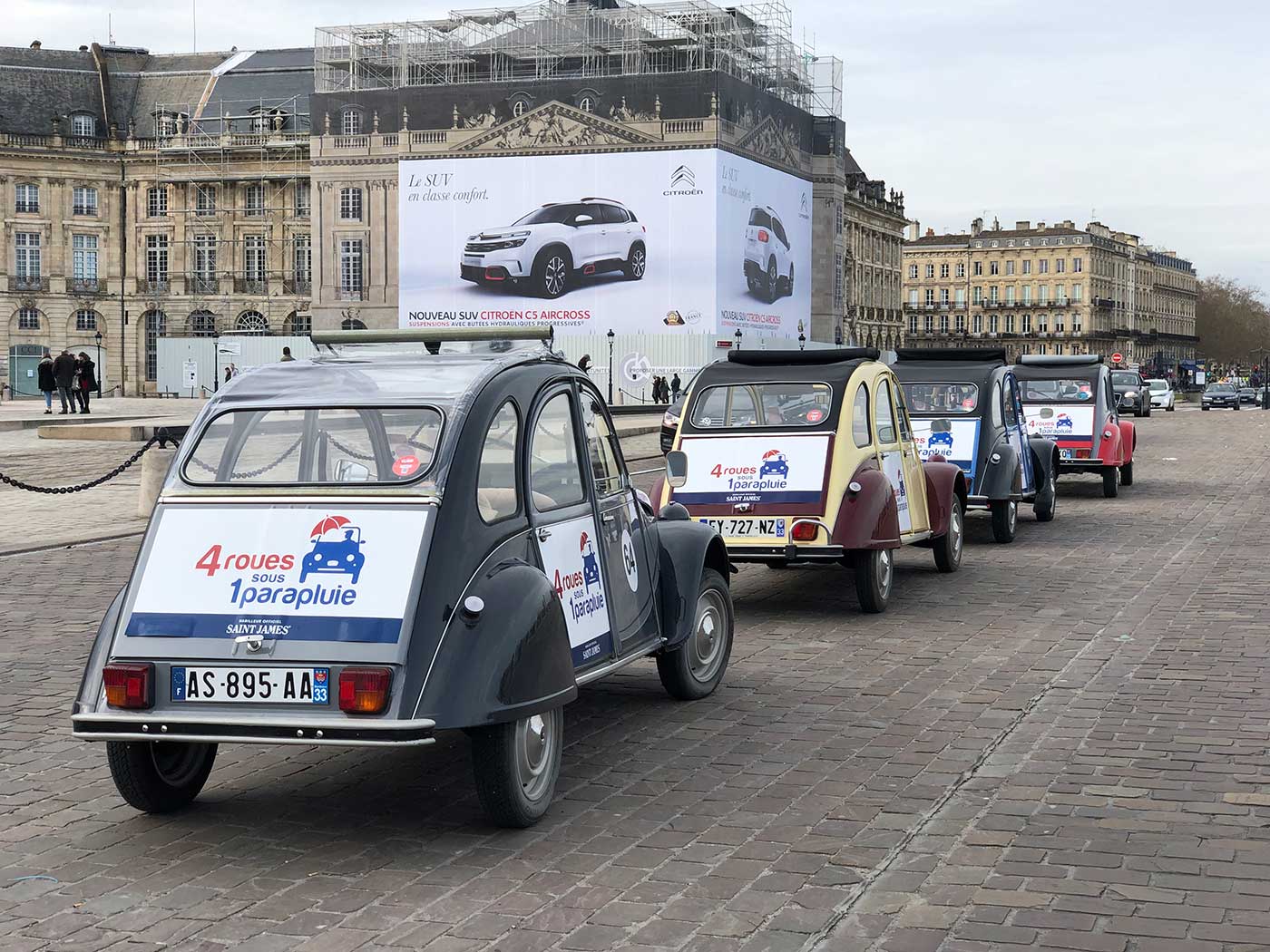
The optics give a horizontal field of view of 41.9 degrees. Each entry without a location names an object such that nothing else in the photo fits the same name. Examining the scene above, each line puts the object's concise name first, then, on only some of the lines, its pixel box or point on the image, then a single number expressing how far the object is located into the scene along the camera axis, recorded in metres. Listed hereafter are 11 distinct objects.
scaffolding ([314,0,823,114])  69.38
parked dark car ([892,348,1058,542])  15.66
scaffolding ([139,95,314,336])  88.31
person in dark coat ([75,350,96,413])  47.19
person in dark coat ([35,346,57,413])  45.78
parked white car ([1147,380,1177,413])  72.69
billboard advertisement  65.81
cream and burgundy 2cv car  10.99
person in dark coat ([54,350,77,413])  44.72
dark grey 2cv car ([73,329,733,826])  5.61
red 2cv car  21.28
